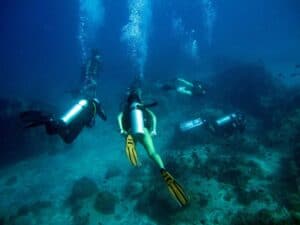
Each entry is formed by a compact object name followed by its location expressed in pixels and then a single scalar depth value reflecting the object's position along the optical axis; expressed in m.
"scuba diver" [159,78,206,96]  12.17
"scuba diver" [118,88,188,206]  5.02
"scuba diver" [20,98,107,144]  6.50
